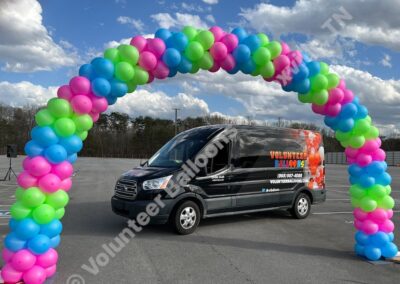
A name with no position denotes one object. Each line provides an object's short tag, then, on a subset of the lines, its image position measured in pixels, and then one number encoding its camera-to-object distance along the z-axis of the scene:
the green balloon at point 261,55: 6.27
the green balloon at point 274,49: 6.37
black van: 8.19
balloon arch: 5.14
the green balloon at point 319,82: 6.58
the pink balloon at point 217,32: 6.18
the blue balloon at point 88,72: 5.48
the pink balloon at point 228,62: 6.25
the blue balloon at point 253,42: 6.30
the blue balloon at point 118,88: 5.57
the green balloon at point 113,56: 5.60
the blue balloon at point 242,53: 6.19
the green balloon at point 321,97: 6.65
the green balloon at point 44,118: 5.23
